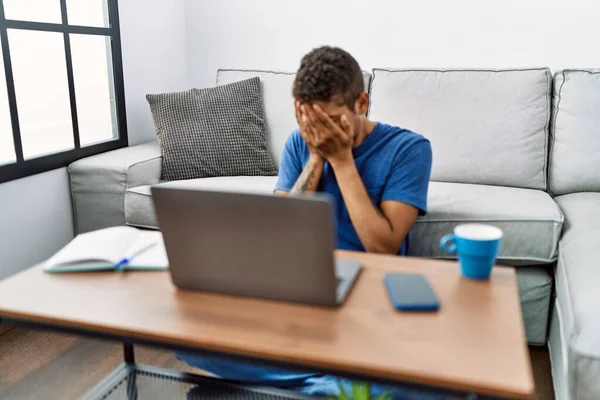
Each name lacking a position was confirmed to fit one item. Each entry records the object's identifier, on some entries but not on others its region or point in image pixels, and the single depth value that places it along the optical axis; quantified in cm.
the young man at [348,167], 118
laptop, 81
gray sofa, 181
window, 207
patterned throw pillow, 235
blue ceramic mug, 95
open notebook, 106
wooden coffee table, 72
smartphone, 87
